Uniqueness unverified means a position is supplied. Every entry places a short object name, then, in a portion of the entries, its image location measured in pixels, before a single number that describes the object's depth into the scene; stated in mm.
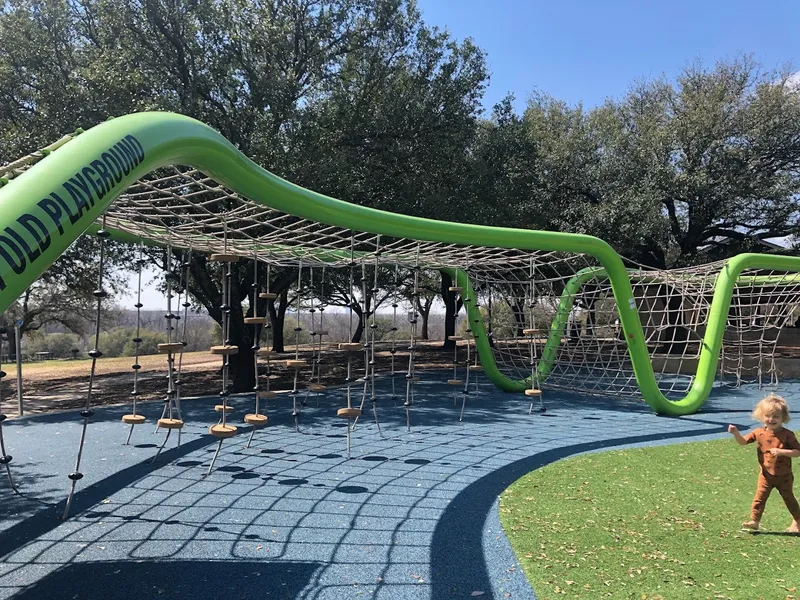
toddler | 4180
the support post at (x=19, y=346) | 7783
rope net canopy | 4828
